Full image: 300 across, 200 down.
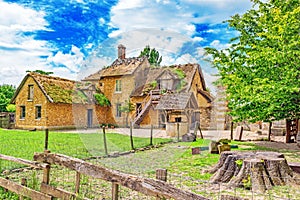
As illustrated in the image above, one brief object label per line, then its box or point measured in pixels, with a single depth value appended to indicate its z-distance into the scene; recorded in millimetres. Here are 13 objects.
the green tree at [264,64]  10234
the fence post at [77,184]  4695
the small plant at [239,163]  7104
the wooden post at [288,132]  15877
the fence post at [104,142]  6572
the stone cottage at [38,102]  17745
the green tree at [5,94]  37091
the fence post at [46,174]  4887
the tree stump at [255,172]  6402
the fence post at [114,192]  4020
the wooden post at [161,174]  3709
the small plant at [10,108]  33566
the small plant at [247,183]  6375
